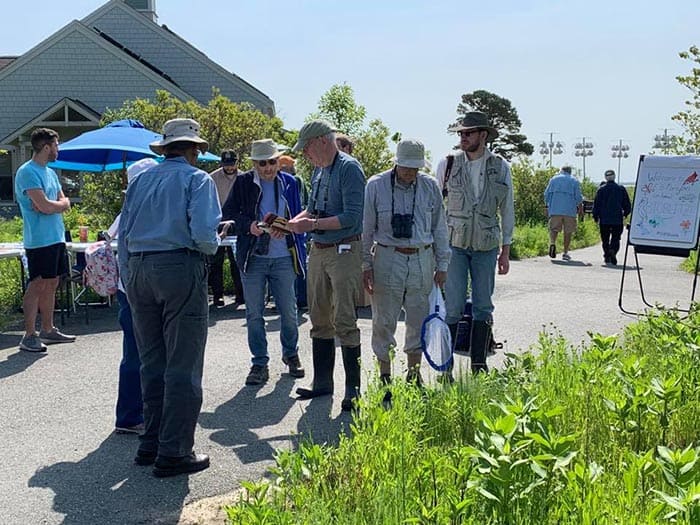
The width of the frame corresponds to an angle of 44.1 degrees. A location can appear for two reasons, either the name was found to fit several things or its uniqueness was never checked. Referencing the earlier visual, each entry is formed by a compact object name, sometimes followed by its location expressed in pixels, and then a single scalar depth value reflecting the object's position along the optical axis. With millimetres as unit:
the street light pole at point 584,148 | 73625
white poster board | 9336
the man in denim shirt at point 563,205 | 19094
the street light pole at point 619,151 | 75062
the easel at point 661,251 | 9320
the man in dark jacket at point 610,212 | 17875
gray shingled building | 32219
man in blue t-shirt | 8484
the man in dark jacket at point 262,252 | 7258
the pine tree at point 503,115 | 76062
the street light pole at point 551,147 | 63750
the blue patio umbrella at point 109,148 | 11031
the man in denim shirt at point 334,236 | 6324
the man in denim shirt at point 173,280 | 5070
